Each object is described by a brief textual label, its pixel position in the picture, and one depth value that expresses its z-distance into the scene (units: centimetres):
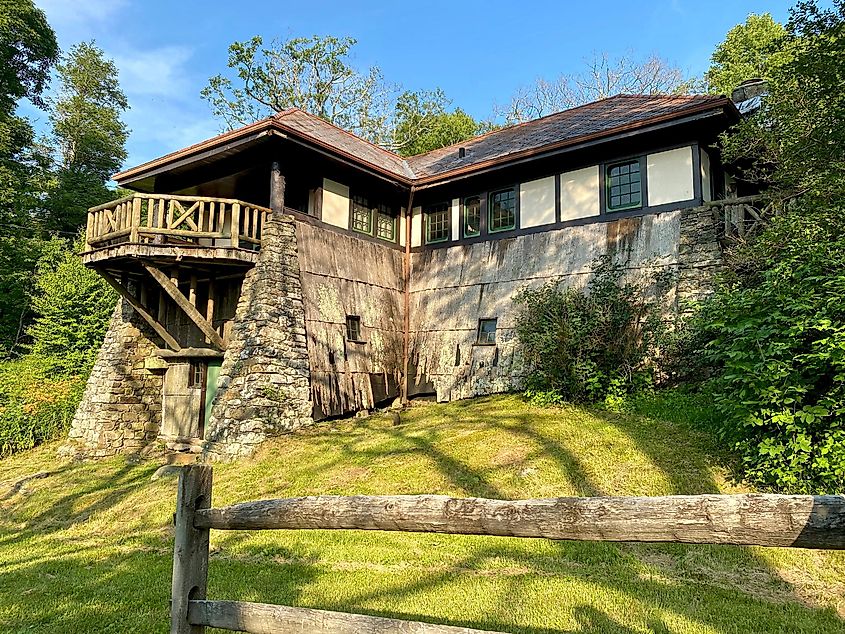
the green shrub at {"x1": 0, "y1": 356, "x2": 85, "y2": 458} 1500
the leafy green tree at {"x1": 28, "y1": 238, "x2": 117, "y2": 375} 1903
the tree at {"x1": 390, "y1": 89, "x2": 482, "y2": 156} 2941
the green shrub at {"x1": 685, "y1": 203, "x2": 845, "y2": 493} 611
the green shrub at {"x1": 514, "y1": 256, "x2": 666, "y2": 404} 1112
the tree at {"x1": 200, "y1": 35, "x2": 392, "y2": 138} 2869
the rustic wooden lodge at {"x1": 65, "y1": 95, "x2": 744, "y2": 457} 1181
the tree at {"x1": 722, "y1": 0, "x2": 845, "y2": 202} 858
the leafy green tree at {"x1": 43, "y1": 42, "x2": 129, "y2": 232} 2620
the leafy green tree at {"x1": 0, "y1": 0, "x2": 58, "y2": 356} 2134
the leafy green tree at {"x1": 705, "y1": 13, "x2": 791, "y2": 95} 2183
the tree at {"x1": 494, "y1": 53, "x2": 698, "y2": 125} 2611
